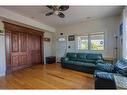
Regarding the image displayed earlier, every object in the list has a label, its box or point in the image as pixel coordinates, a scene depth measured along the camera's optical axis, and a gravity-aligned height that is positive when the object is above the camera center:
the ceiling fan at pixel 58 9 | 2.38 +1.25
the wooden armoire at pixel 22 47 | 3.38 -0.01
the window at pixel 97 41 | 4.20 +0.31
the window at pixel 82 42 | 4.64 +0.26
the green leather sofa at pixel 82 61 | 3.40 -0.75
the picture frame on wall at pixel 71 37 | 4.96 +0.62
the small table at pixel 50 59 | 5.17 -0.89
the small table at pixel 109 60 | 3.78 -0.68
